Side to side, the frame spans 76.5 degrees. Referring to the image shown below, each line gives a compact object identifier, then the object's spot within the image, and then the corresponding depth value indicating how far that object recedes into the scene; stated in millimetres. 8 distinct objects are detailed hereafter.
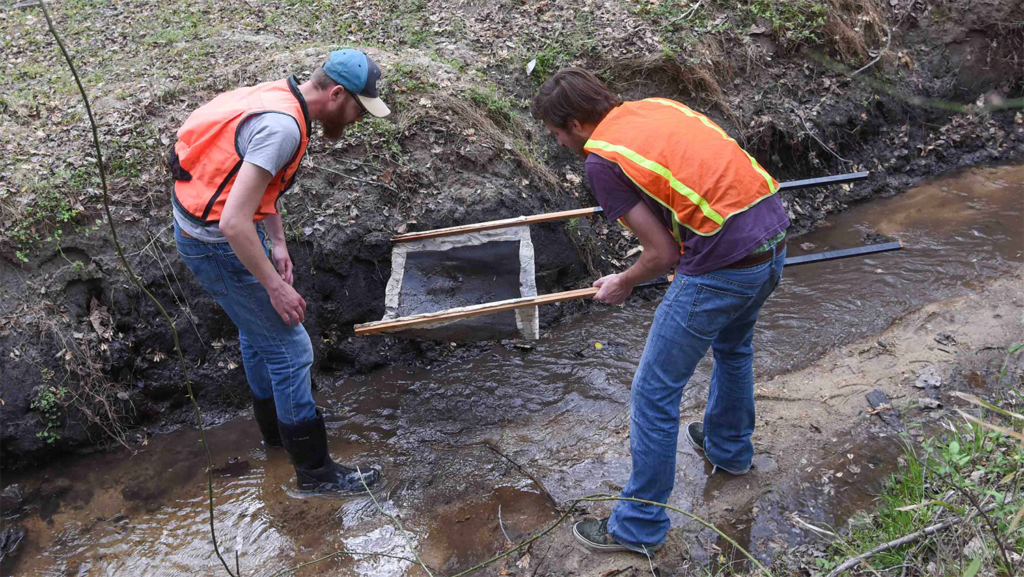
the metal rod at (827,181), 3670
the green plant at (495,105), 4992
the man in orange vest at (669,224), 2244
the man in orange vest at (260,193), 2383
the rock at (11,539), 3211
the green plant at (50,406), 3619
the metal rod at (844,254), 3819
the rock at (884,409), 3426
